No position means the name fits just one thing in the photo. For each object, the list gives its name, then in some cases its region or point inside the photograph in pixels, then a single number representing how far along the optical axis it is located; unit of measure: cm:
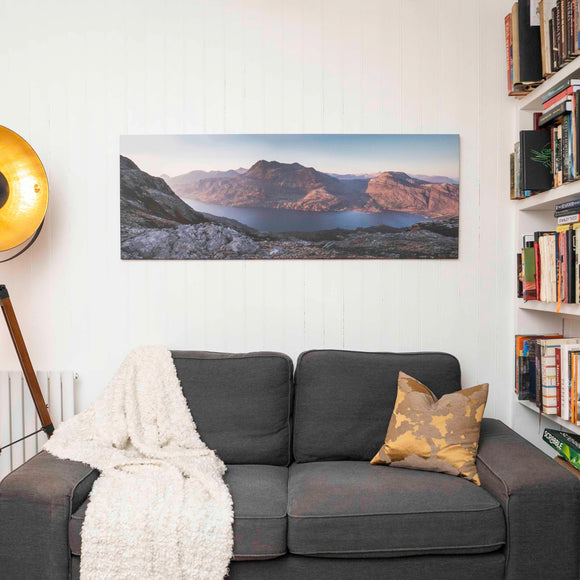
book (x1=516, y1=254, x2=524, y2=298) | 270
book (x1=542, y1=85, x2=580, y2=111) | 221
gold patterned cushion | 214
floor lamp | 245
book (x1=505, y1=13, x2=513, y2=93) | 267
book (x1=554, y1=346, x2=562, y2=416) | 238
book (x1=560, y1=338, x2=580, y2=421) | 230
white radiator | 272
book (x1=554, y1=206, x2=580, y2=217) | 227
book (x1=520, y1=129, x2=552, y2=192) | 251
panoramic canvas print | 275
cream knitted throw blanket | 182
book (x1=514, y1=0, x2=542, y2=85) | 255
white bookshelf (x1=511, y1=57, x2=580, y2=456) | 269
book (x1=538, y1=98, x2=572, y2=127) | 223
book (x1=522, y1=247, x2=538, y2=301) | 257
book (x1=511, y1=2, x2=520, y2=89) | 257
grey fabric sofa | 185
